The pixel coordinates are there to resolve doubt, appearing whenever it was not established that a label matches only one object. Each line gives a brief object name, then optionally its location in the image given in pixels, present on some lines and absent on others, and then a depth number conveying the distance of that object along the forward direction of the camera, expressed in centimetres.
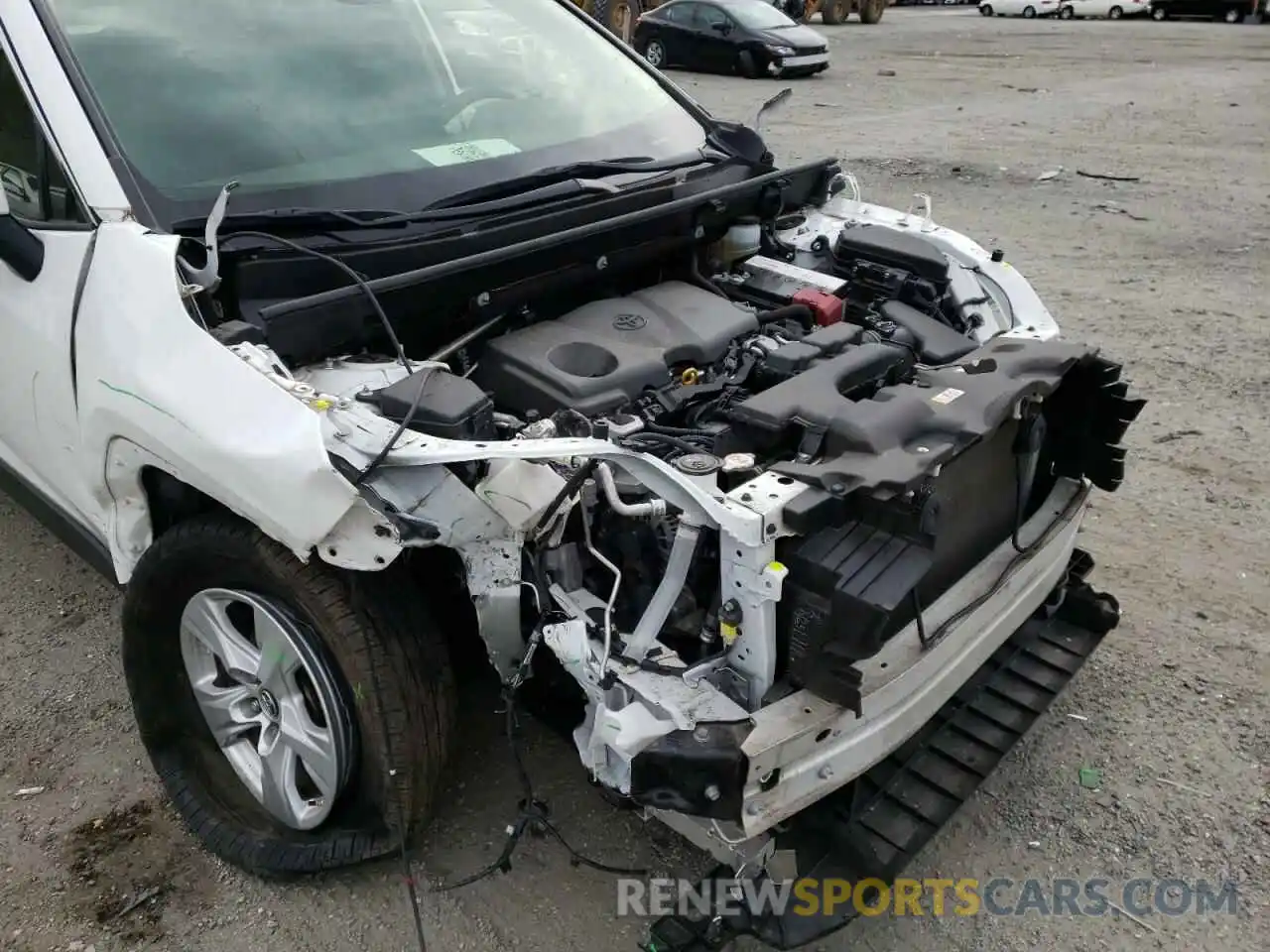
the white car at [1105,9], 2802
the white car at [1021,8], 2916
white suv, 190
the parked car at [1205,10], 2575
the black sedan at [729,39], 1572
